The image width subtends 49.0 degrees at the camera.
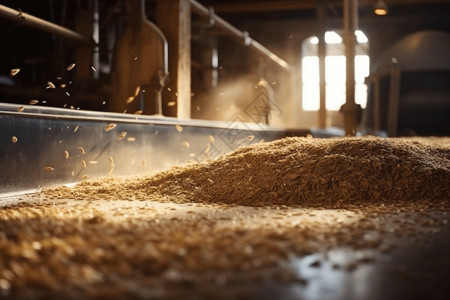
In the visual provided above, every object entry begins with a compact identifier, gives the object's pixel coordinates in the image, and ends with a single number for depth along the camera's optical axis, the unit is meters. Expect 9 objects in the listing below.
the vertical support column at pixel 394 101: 9.61
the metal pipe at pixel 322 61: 8.12
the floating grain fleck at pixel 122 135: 3.58
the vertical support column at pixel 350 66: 6.30
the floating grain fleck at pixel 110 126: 3.45
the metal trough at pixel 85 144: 2.78
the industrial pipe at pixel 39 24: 3.73
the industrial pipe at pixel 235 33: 5.73
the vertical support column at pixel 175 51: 5.00
